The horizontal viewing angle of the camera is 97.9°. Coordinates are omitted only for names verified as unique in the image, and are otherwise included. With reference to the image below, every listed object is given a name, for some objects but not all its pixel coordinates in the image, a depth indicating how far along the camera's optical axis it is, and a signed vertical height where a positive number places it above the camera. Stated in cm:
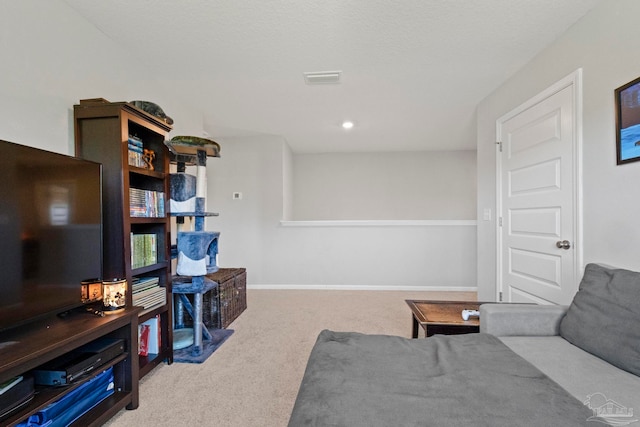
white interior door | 183 +10
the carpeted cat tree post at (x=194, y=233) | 206 -15
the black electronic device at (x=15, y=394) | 99 -67
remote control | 179 -66
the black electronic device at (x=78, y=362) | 119 -68
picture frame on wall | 141 +46
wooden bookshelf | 164 +29
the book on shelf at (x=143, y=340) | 193 -88
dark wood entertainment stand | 102 -56
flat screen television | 113 -8
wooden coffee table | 173 -70
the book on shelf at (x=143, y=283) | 179 -47
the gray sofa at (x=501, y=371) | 81 -59
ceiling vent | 240 +119
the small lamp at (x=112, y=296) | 151 -45
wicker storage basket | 268 -89
